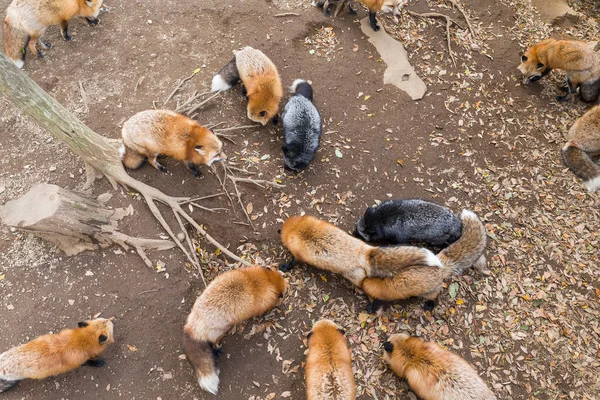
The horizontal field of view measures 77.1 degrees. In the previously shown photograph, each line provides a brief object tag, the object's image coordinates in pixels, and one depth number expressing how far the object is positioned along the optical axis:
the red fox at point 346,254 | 5.39
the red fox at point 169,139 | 5.88
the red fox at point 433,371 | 4.60
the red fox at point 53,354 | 4.60
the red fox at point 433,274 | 5.32
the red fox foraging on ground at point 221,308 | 4.80
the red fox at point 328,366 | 4.46
